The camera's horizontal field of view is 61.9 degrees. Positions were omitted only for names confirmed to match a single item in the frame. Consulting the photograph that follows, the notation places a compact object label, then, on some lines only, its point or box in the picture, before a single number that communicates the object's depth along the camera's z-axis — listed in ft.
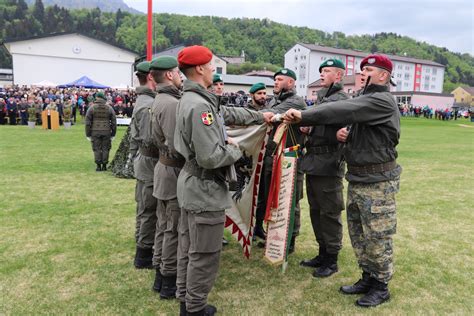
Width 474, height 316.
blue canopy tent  132.16
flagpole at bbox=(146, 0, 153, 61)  23.38
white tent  129.68
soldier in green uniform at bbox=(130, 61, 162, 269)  15.08
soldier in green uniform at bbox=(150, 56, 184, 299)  12.78
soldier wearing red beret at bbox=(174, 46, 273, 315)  10.35
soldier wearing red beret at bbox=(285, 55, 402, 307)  12.03
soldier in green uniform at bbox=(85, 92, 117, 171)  35.24
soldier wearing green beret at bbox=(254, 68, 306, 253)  16.52
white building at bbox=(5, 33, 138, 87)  161.48
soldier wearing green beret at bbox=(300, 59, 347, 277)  14.78
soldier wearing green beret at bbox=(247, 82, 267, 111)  19.29
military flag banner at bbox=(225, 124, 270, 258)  15.02
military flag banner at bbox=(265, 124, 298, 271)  13.34
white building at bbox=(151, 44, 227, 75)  238.54
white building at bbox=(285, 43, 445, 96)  287.48
